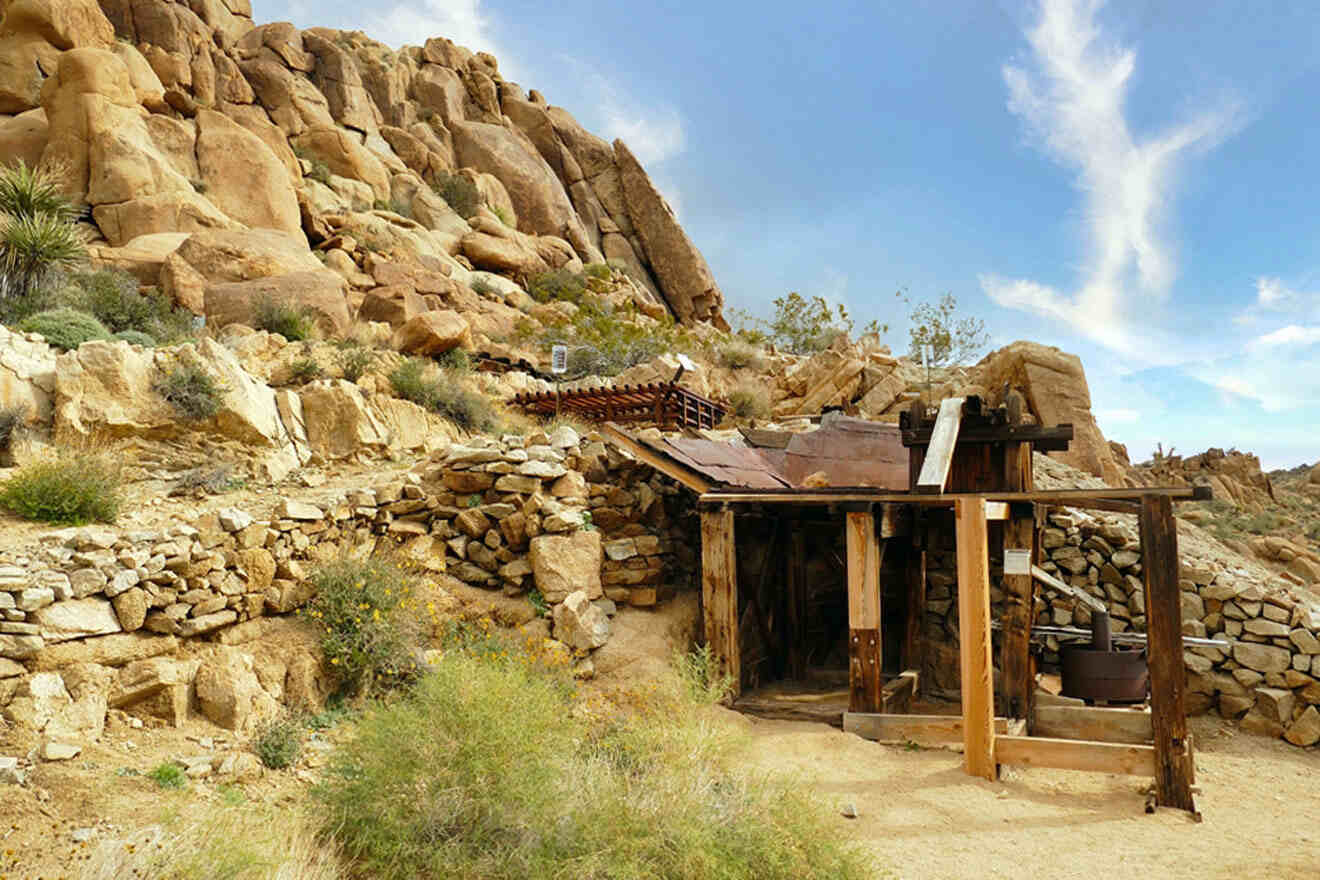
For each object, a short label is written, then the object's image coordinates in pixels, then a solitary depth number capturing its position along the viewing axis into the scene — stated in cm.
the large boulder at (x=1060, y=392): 1539
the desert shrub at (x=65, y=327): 990
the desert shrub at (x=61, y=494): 718
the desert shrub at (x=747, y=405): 1903
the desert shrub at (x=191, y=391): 948
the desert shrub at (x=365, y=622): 700
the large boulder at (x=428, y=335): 1612
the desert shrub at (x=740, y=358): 2270
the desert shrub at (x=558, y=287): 2745
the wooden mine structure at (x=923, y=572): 613
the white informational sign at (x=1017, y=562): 728
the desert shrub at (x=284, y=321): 1429
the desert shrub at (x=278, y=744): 572
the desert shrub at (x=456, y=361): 1633
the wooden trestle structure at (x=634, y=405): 1386
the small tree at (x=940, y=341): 2366
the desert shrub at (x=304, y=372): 1194
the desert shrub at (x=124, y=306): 1321
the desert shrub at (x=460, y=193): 3145
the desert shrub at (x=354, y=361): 1265
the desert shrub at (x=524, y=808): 411
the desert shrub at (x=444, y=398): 1283
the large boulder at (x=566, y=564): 840
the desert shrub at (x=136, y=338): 1111
